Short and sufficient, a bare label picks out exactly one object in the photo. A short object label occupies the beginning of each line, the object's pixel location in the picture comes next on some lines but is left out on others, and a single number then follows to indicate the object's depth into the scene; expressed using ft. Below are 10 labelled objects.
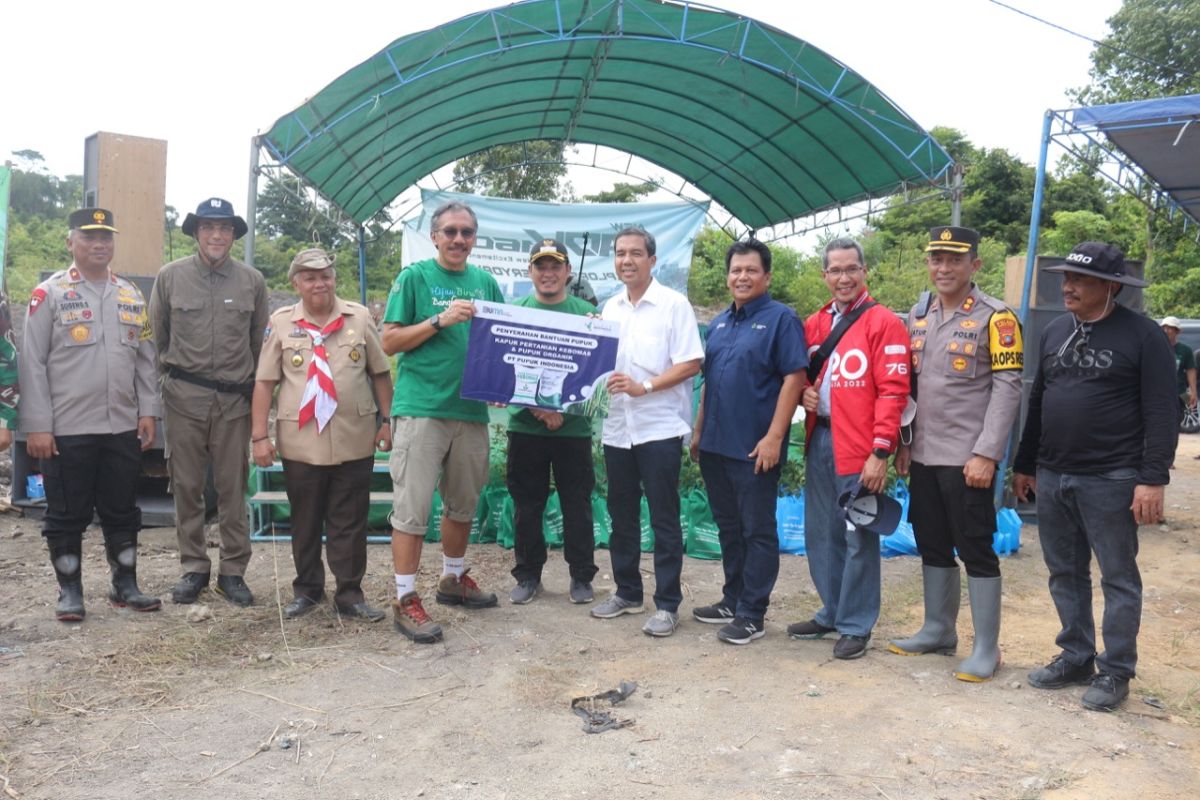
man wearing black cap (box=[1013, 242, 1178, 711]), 11.87
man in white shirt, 14.85
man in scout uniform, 15.15
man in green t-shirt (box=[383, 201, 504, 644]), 14.75
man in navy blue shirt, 14.26
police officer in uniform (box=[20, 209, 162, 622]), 15.24
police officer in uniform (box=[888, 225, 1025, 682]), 12.83
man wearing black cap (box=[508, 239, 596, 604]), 15.87
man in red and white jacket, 13.35
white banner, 33.04
